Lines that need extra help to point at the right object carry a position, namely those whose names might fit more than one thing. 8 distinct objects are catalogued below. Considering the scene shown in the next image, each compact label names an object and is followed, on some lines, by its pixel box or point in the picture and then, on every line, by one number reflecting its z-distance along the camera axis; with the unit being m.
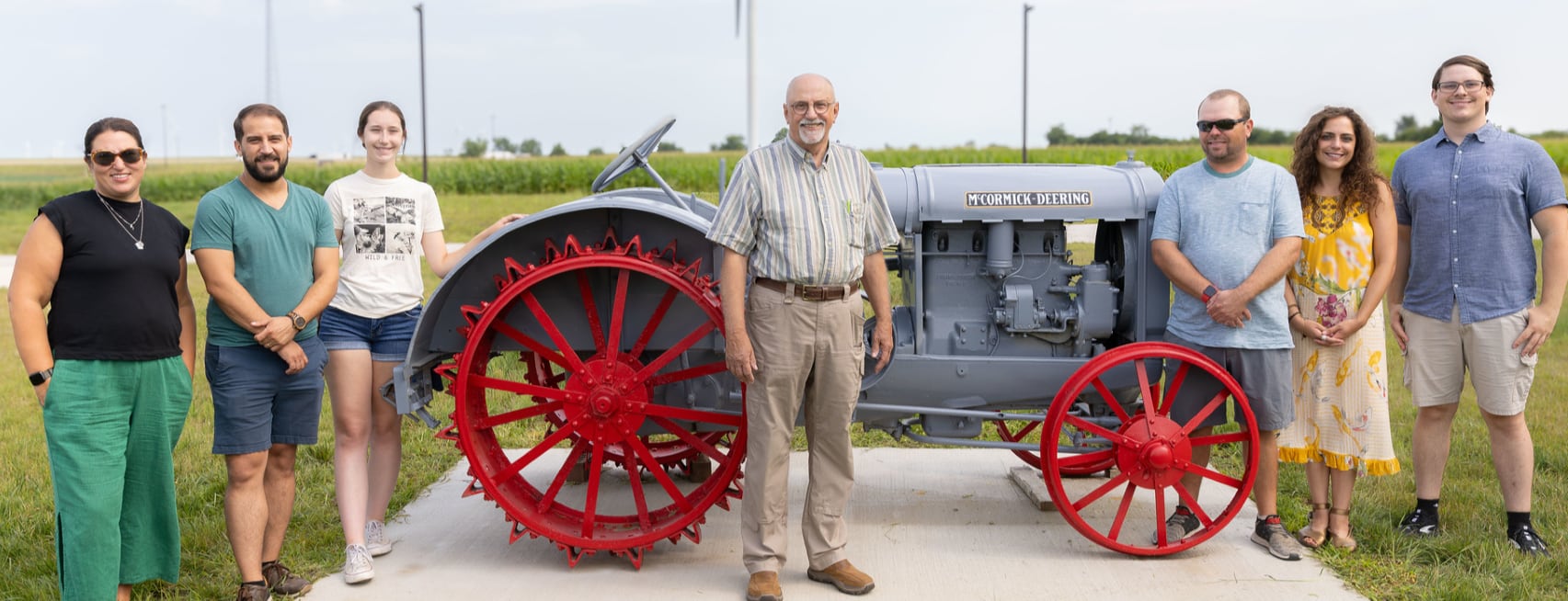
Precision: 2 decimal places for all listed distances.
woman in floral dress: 4.20
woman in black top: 3.35
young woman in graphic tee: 4.06
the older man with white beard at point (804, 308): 3.71
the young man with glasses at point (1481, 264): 4.23
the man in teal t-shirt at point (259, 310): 3.66
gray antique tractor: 4.14
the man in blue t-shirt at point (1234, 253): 4.09
